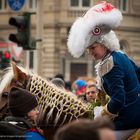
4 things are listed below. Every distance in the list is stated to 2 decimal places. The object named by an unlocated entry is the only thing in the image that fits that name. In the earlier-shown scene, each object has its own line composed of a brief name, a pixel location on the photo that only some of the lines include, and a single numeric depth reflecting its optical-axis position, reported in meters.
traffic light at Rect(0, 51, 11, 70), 16.86
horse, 6.59
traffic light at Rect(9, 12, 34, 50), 15.35
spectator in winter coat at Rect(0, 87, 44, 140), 5.67
